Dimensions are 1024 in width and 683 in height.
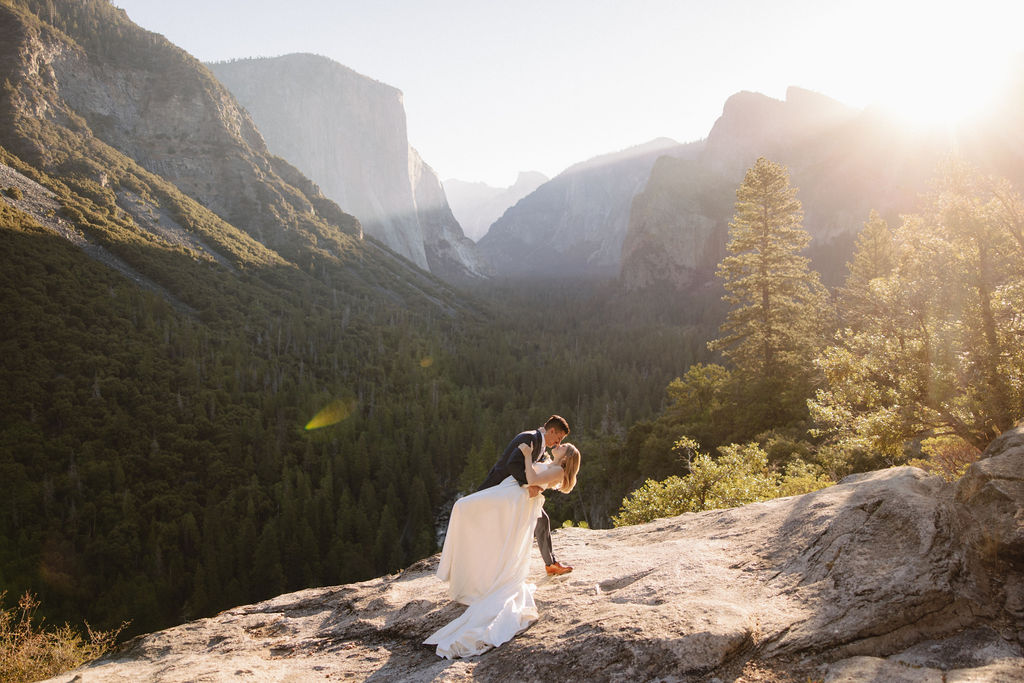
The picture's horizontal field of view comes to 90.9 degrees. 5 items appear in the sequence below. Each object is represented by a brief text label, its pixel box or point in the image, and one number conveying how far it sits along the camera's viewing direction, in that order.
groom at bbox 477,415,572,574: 7.07
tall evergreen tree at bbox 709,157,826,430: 25.22
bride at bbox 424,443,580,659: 6.81
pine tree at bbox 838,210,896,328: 33.50
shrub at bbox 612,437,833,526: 13.87
